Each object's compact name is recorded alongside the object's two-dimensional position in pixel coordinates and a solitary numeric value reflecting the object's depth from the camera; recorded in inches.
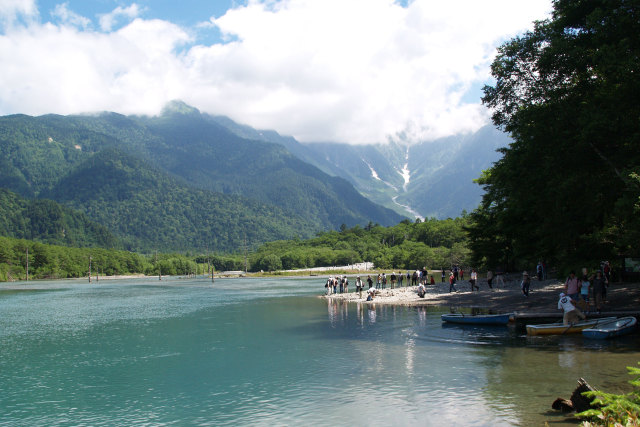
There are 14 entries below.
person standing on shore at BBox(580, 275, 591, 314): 1331.2
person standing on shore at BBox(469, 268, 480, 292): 2308.1
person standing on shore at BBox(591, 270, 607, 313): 1337.4
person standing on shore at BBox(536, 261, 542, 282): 2367.1
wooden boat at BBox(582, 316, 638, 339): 1136.8
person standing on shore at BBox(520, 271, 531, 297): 1765.5
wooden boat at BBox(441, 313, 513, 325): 1488.2
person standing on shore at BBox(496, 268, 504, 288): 2359.6
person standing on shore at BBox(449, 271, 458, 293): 2424.3
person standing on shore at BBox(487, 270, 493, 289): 2326.5
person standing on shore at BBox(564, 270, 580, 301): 1299.2
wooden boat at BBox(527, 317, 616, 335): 1216.7
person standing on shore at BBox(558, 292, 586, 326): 1232.3
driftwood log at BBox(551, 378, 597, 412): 652.1
